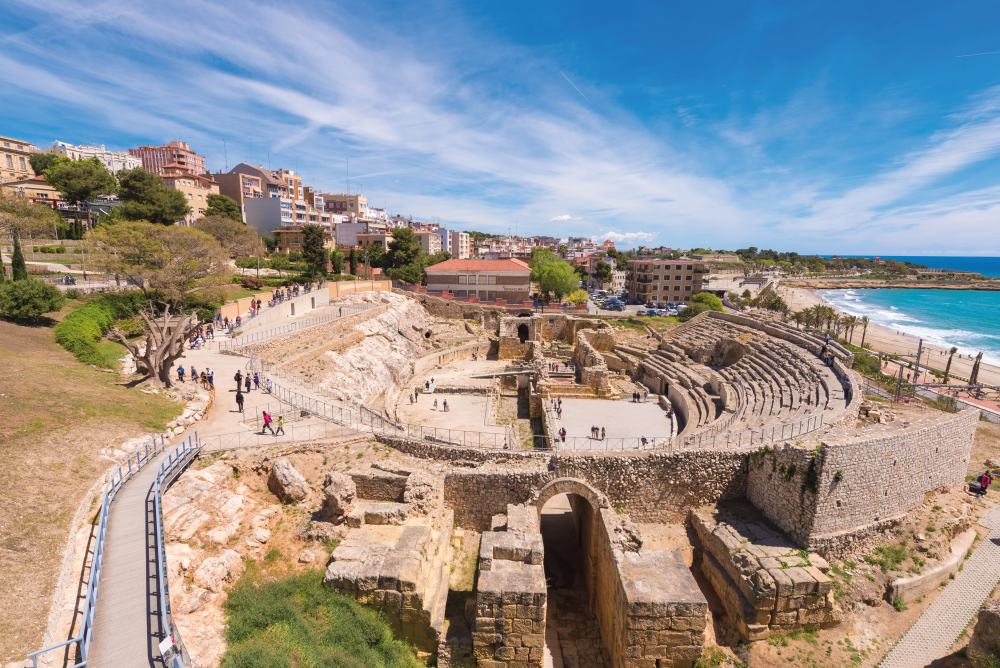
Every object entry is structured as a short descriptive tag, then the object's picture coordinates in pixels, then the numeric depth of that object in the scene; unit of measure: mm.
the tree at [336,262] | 58000
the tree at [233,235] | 44906
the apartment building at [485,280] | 58875
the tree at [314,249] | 51281
